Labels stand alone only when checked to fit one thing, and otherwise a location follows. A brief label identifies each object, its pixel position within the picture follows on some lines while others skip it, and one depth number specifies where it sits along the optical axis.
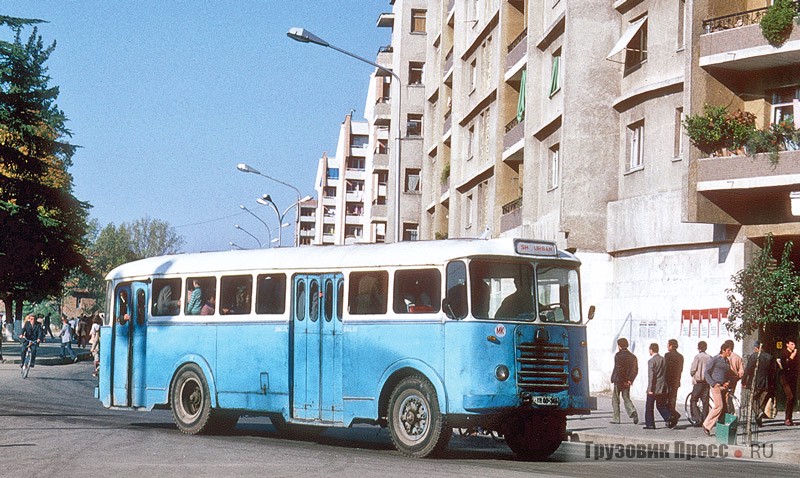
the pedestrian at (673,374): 23.70
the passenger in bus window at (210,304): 19.93
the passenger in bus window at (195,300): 20.25
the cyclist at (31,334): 38.12
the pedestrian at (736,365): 23.02
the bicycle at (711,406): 24.06
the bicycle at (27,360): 36.97
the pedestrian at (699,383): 23.95
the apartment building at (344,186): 112.66
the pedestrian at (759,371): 24.00
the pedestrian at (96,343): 32.09
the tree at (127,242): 131.88
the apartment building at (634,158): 27.59
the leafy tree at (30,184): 47.72
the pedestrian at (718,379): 21.97
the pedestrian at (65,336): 51.38
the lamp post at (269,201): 72.65
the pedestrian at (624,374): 24.31
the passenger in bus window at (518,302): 16.39
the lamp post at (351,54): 32.59
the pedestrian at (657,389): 23.41
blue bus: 16.17
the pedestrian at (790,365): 25.89
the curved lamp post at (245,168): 63.78
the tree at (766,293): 25.55
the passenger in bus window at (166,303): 20.78
